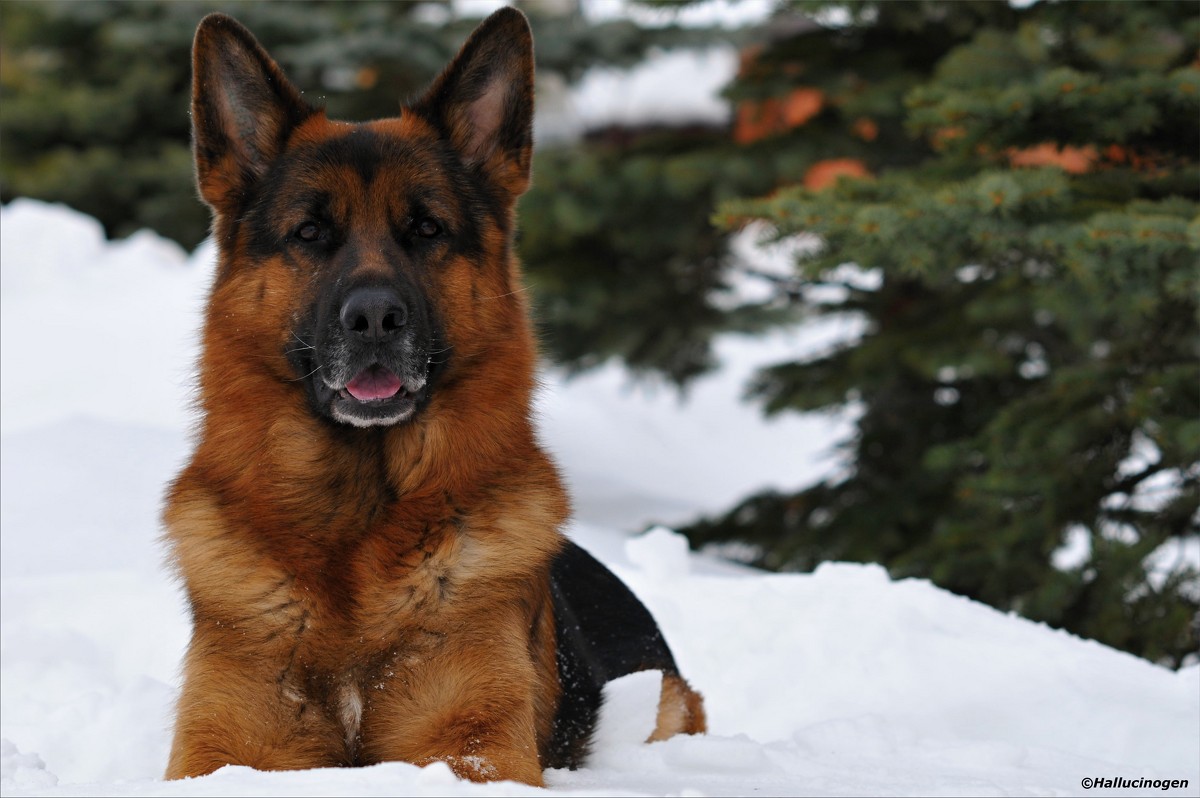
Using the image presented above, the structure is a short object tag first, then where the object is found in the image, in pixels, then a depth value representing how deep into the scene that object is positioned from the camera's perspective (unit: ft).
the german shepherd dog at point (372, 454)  20.76
